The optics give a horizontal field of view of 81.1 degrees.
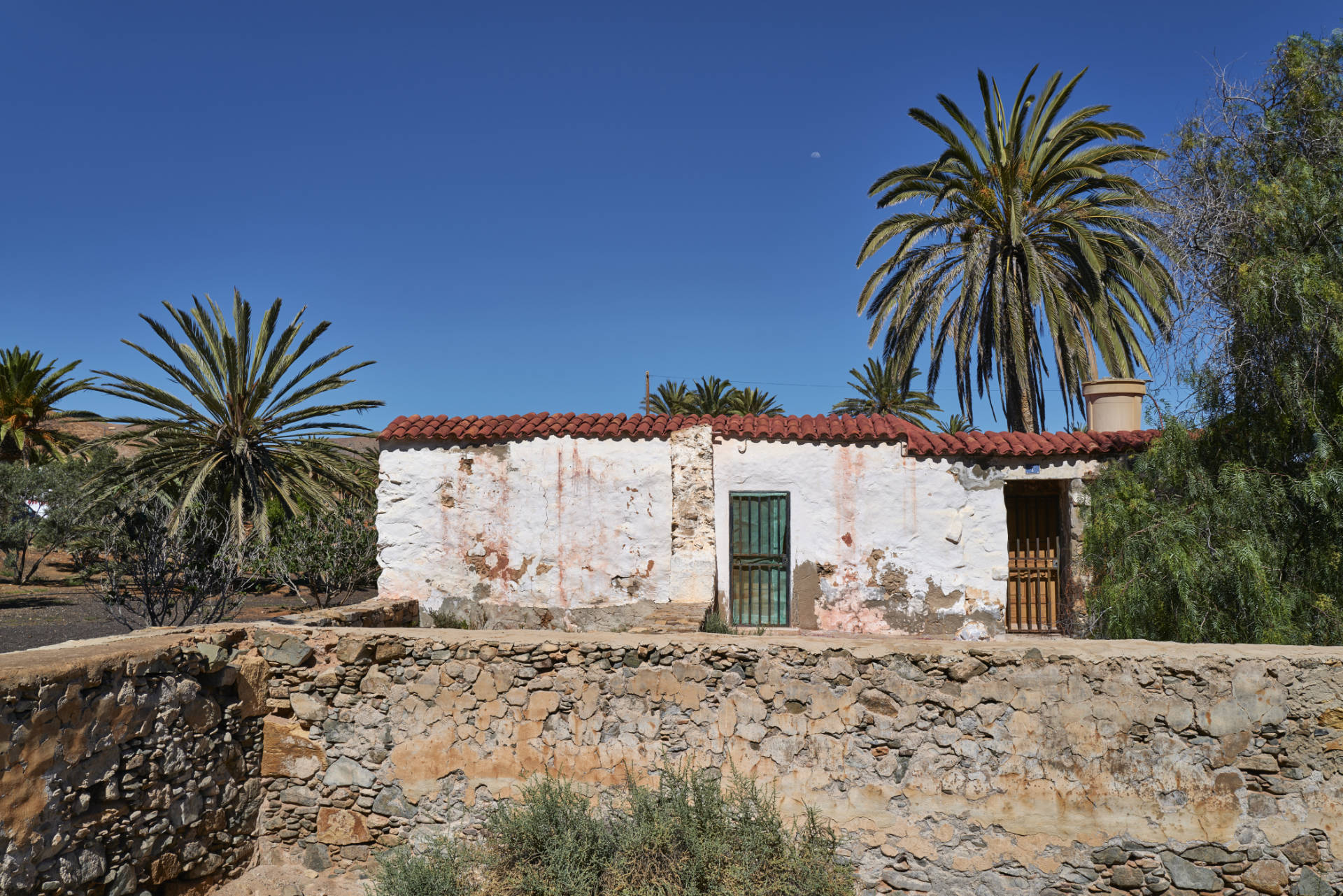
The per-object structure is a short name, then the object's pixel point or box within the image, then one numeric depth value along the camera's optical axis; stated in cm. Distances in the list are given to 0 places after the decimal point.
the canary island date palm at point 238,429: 1462
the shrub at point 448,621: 980
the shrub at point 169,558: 911
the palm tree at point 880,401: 2609
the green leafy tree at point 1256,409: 733
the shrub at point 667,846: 464
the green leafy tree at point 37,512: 1747
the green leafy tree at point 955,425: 2917
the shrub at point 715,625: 893
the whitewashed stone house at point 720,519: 970
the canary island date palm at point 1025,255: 1371
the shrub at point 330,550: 1232
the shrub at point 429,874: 485
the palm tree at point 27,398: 2141
